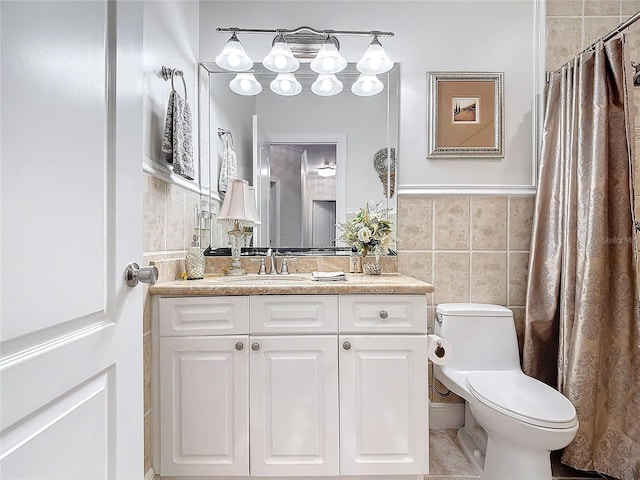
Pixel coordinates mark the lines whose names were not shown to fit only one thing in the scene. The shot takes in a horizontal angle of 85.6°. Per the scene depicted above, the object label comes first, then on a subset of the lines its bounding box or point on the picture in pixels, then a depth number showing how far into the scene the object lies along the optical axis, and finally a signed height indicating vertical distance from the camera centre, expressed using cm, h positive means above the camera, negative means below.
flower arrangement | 186 +1
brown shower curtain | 148 -17
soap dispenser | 170 -14
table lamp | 187 +13
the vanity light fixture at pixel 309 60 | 189 +96
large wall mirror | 203 +50
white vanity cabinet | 141 -62
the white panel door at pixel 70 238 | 49 -1
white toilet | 127 -66
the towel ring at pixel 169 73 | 156 +74
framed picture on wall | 196 +69
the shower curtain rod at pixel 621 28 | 147 +91
